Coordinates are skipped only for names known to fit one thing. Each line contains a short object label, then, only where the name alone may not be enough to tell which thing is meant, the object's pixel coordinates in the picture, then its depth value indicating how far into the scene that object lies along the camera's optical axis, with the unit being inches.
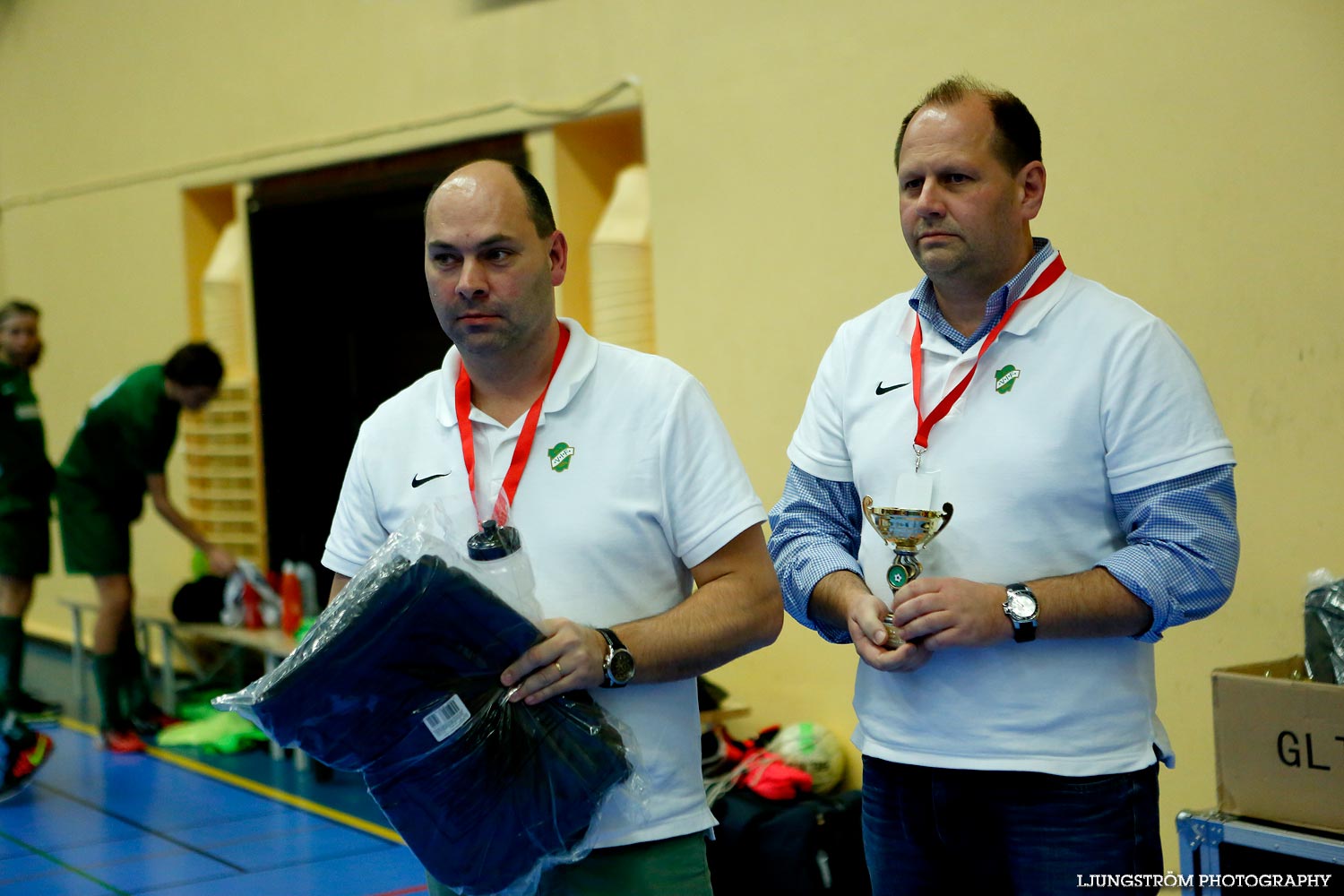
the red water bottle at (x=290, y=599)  255.0
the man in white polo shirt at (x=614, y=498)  77.7
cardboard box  91.0
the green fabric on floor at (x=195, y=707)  270.1
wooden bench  238.7
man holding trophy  77.1
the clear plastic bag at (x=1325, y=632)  94.5
